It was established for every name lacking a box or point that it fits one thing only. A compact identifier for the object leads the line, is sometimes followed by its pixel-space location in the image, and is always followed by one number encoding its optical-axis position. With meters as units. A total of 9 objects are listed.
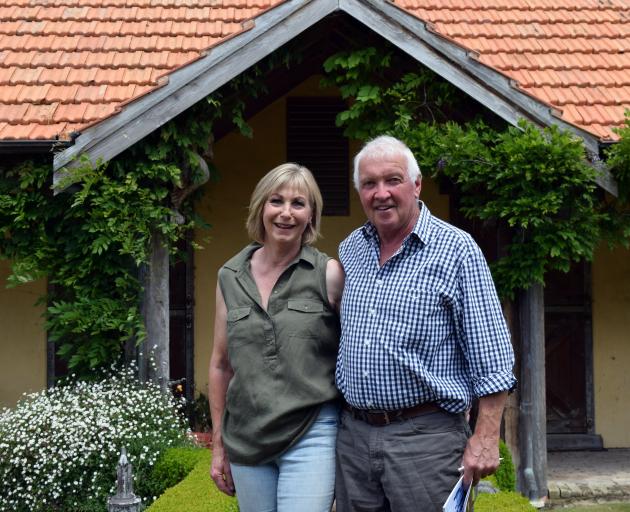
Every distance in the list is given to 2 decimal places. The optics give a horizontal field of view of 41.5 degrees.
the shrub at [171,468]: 5.76
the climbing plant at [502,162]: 5.82
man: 2.82
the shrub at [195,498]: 4.69
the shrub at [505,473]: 5.86
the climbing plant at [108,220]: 6.16
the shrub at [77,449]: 5.91
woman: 2.92
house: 5.96
